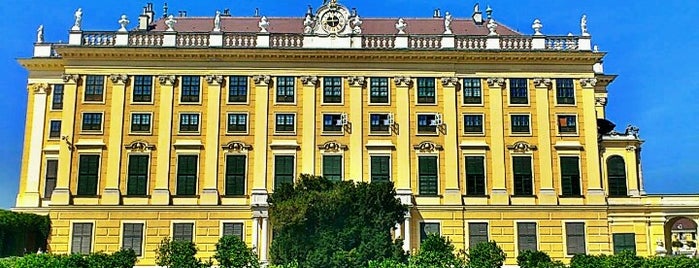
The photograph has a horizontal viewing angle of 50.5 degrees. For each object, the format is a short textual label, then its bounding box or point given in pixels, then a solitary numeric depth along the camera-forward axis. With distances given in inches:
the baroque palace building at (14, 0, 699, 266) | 1616.6
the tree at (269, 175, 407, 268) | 1217.4
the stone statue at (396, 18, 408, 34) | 1701.5
